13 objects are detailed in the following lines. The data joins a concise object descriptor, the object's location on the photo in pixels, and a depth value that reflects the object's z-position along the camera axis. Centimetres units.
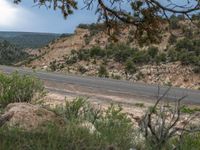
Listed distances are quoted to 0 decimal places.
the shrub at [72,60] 8075
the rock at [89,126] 1083
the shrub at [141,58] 6694
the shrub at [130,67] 6450
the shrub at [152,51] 6886
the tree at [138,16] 1106
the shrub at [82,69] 7319
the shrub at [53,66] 8362
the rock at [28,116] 1105
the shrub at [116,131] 987
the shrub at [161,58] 6594
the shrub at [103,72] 6691
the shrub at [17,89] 1683
